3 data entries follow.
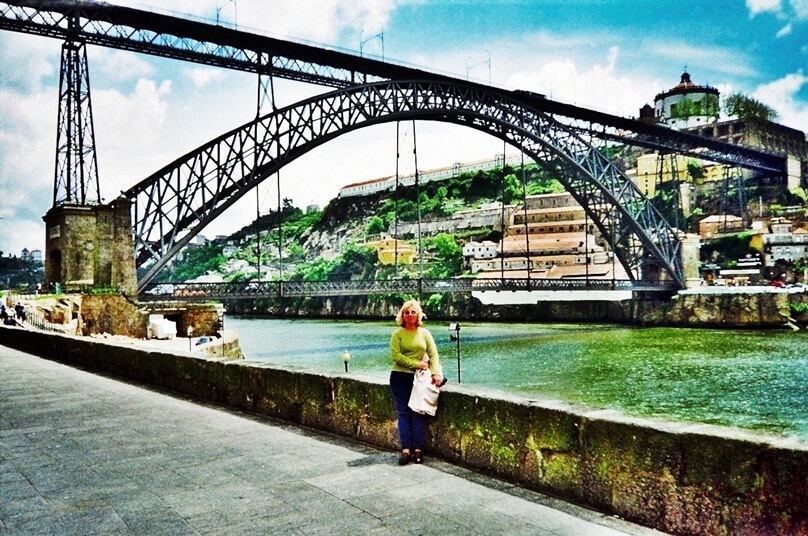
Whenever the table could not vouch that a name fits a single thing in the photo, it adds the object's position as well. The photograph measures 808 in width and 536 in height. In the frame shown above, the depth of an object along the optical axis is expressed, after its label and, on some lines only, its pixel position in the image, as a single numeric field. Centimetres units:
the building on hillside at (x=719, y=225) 6675
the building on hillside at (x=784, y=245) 5878
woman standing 499
